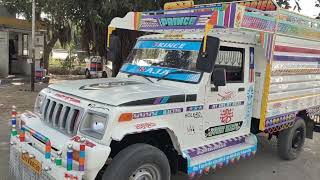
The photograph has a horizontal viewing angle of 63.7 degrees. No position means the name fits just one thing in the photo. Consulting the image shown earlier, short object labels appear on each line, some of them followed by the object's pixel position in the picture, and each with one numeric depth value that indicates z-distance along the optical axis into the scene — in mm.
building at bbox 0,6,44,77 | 11731
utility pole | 9155
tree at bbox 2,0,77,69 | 9007
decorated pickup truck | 2640
